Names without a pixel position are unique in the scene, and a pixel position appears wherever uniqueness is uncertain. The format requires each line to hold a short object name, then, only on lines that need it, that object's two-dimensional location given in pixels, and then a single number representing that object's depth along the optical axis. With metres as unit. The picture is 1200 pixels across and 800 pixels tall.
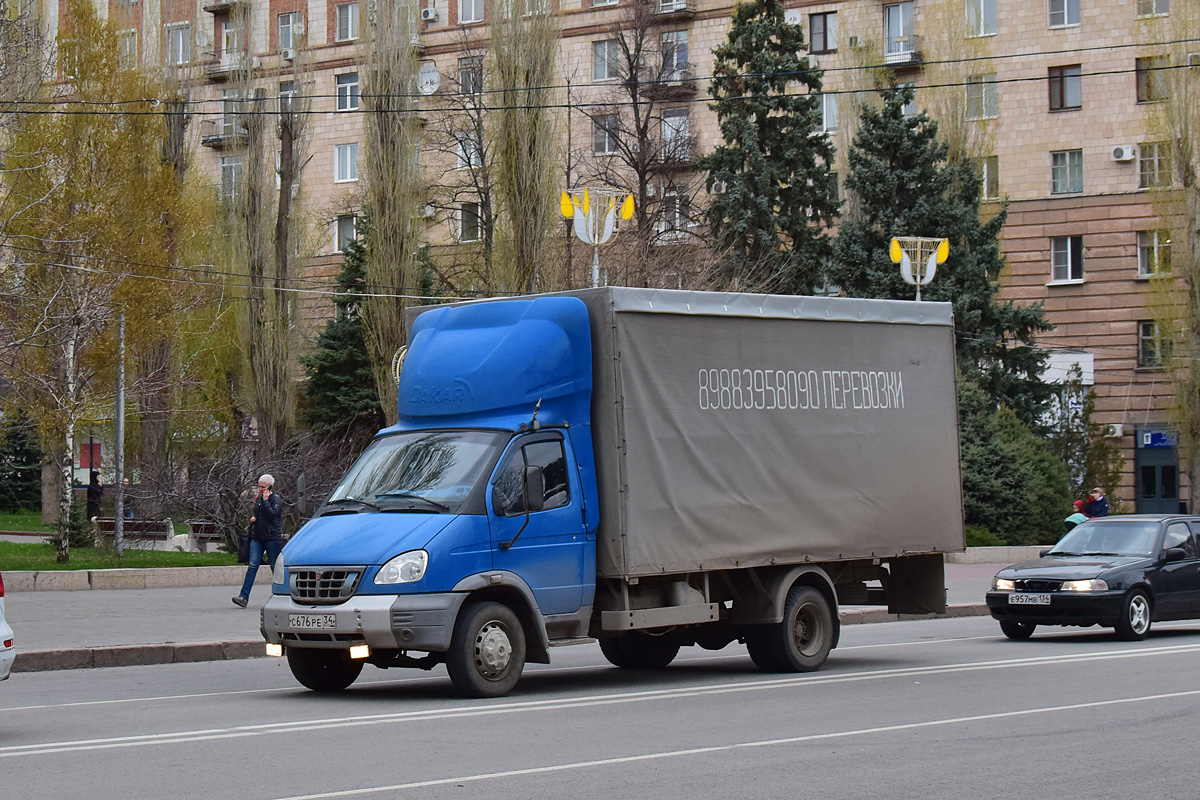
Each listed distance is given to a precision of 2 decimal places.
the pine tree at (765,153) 42.72
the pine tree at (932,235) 43.31
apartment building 49.31
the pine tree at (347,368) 46.31
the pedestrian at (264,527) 21.12
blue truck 12.01
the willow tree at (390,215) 44.12
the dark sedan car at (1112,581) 17.75
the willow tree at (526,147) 42.06
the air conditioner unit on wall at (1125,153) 50.50
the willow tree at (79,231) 26.88
